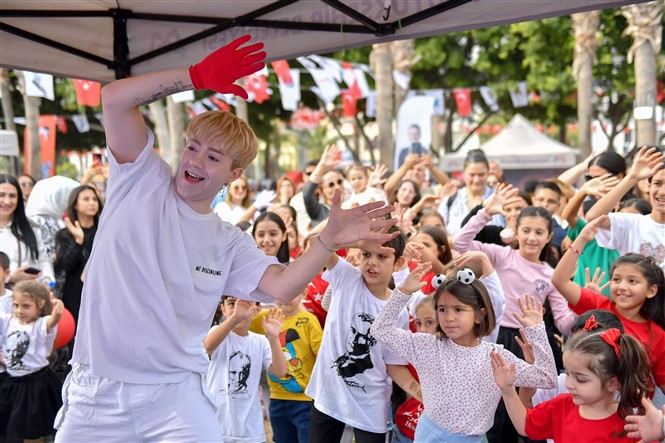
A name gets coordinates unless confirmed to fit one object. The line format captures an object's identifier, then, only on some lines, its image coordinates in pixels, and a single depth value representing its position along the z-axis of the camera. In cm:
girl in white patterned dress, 411
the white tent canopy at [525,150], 2305
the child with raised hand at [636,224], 514
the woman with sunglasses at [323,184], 775
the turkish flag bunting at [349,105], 2555
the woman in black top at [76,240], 689
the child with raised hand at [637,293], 463
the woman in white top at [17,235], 662
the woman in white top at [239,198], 900
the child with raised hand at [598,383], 377
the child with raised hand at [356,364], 465
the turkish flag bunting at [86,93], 1400
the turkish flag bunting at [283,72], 1989
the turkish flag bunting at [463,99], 2636
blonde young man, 304
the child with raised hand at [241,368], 479
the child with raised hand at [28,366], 568
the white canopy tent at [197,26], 438
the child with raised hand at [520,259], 540
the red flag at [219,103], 2775
